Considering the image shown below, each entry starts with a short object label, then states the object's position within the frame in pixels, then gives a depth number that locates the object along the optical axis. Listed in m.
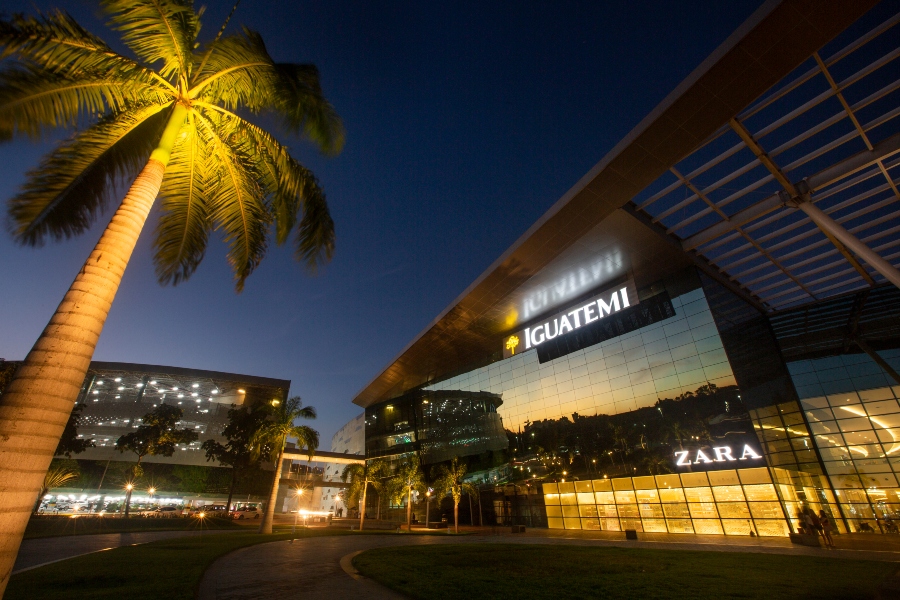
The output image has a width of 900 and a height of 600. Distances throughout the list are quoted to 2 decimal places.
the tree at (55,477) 35.41
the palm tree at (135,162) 4.69
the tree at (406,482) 36.97
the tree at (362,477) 39.31
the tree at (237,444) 56.41
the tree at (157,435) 45.22
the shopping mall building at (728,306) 15.91
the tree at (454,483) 36.09
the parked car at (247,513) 54.50
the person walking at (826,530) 17.54
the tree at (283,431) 30.14
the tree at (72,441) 45.50
